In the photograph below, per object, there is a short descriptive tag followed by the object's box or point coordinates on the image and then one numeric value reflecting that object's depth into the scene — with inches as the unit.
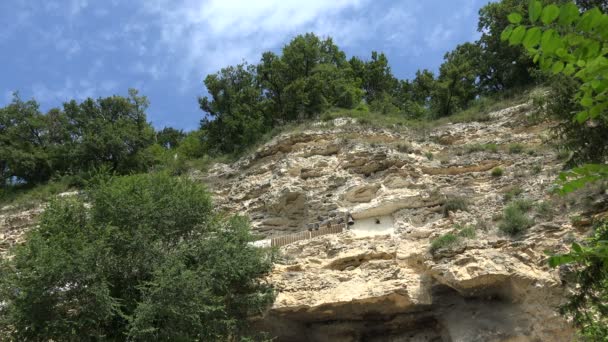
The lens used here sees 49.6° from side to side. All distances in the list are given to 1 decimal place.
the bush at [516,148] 731.4
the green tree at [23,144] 1115.3
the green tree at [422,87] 1326.3
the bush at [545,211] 531.5
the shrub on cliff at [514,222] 524.7
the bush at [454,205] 624.0
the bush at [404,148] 786.7
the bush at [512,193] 599.2
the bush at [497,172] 682.2
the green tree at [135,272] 504.4
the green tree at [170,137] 1462.8
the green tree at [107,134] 1063.0
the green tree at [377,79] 1370.2
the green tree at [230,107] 1090.7
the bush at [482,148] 751.7
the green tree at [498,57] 1071.6
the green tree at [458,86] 1133.7
